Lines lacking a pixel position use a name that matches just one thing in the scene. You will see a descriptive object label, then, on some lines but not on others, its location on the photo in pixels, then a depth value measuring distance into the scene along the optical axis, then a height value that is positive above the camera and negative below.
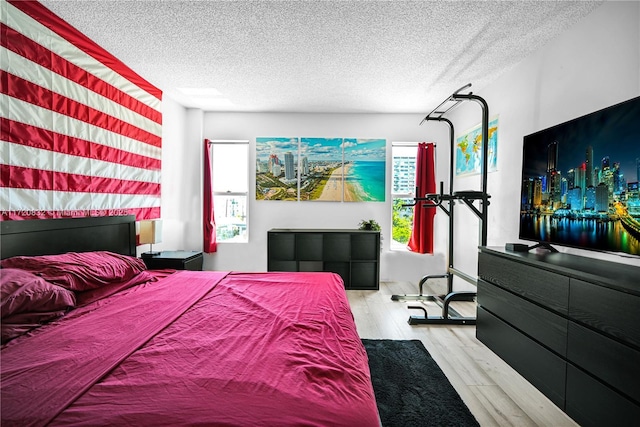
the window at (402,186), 4.56 +0.32
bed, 0.84 -0.58
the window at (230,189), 4.56 +0.24
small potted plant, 4.20 -0.27
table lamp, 3.10 -0.29
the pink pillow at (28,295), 1.37 -0.46
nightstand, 3.26 -0.64
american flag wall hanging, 1.88 +0.62
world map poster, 3.31 +0.71
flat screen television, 1.56 +0.16
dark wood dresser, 1.28 -0.64
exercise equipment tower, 2.71 -0.20
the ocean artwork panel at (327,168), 4.45 +0.56
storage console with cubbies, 4.12 -0.63
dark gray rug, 1.58 -1.13
